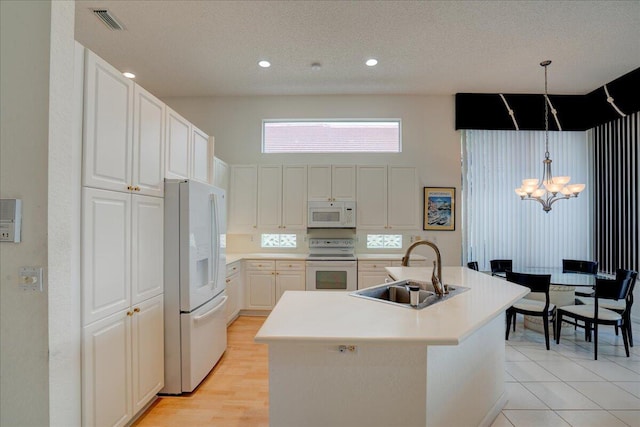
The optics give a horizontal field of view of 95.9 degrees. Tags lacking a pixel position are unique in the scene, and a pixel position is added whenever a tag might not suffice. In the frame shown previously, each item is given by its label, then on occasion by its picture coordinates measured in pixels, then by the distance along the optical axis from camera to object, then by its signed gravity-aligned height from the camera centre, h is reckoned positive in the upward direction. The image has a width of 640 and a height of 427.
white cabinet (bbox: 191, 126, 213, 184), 2.90 +0.70
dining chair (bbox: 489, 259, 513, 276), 4.08 -0.64
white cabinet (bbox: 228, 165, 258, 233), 4.50 +0.36
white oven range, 4.14 -0.76
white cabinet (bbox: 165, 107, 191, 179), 2.43 +0.67
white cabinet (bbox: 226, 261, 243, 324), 3.70 -0.92
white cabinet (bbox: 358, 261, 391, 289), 4.14 -0.73
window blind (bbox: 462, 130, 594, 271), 4.71 +0.18
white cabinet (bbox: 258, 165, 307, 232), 4.47 +0.38
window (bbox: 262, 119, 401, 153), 4.85 +1.43
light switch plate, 1.34 -0.26
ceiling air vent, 2.79 +2.02
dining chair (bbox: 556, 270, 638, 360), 2.89 -0.96
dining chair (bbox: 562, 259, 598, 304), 4.05 -0.66
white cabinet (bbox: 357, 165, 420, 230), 4.44 +0.37
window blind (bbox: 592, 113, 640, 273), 4.05 +0.42
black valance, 4.66 +1.78
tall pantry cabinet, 1.62 -0.16
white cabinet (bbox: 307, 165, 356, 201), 4.46 +0.62
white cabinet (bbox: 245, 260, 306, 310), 4.18 -0.85
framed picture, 4.73 +0.20
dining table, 3.18 -0.79
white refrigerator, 2.33 -0.55
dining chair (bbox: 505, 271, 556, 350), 3.08 -0.94
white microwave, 4.35 +0.11
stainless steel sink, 1.99 -0.51
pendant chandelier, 3.46 +0.40
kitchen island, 1.30 -0.71
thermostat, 1.34 +0.01
